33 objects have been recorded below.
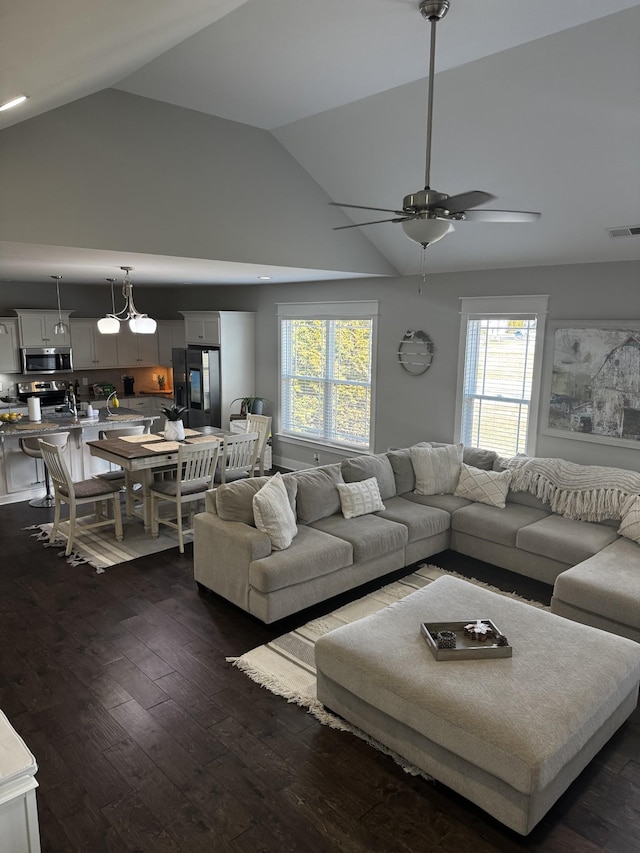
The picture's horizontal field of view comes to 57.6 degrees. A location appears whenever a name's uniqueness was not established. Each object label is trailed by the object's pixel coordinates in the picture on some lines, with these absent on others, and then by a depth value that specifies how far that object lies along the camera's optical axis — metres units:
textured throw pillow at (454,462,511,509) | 5.22
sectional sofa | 3.89
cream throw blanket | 4.62
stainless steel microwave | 8.12
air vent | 4.39
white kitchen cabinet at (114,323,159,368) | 9.38
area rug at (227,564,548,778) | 3.18
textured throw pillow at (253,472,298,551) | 4.09
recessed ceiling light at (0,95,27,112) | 2.59
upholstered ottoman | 2.37
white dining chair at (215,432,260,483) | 5.93
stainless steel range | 8.21
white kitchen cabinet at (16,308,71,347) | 8.02
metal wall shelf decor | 6.40
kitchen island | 6.44
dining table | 5.43
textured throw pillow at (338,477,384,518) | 4.86
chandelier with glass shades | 6.07
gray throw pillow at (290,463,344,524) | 4.63
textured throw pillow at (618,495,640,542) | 4.37
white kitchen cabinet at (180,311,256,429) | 8.24
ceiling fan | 2.72
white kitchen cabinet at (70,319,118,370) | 8.79
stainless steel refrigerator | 8.24
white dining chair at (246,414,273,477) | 6.43
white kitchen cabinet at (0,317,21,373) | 7.90
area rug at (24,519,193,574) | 5.14
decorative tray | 2.86
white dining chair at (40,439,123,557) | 5.14
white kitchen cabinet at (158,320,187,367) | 9.79
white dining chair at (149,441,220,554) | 5.39
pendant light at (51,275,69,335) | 7.20
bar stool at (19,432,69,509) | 6.11
